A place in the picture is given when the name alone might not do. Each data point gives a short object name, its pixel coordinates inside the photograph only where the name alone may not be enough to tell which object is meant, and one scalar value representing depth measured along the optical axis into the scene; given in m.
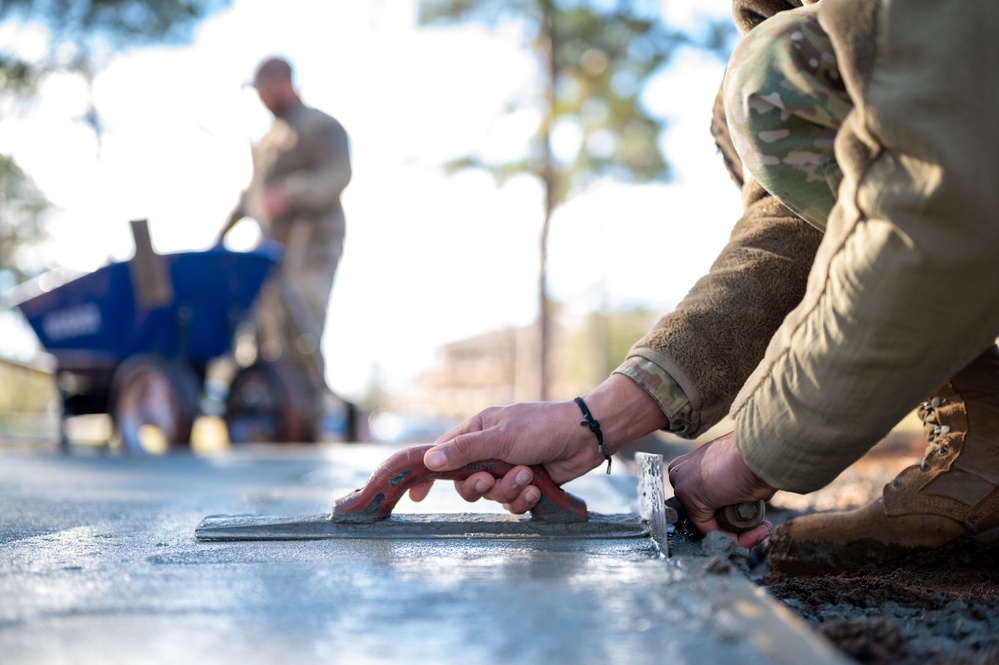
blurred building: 22.33
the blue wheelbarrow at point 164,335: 5.38
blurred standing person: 5.86
